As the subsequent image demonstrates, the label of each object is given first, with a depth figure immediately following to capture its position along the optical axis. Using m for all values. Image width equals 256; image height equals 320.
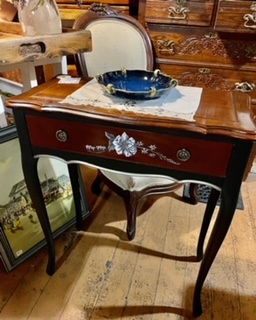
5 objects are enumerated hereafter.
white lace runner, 0.71
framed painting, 1.09
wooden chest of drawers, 1.24
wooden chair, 1.24
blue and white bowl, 0.85
